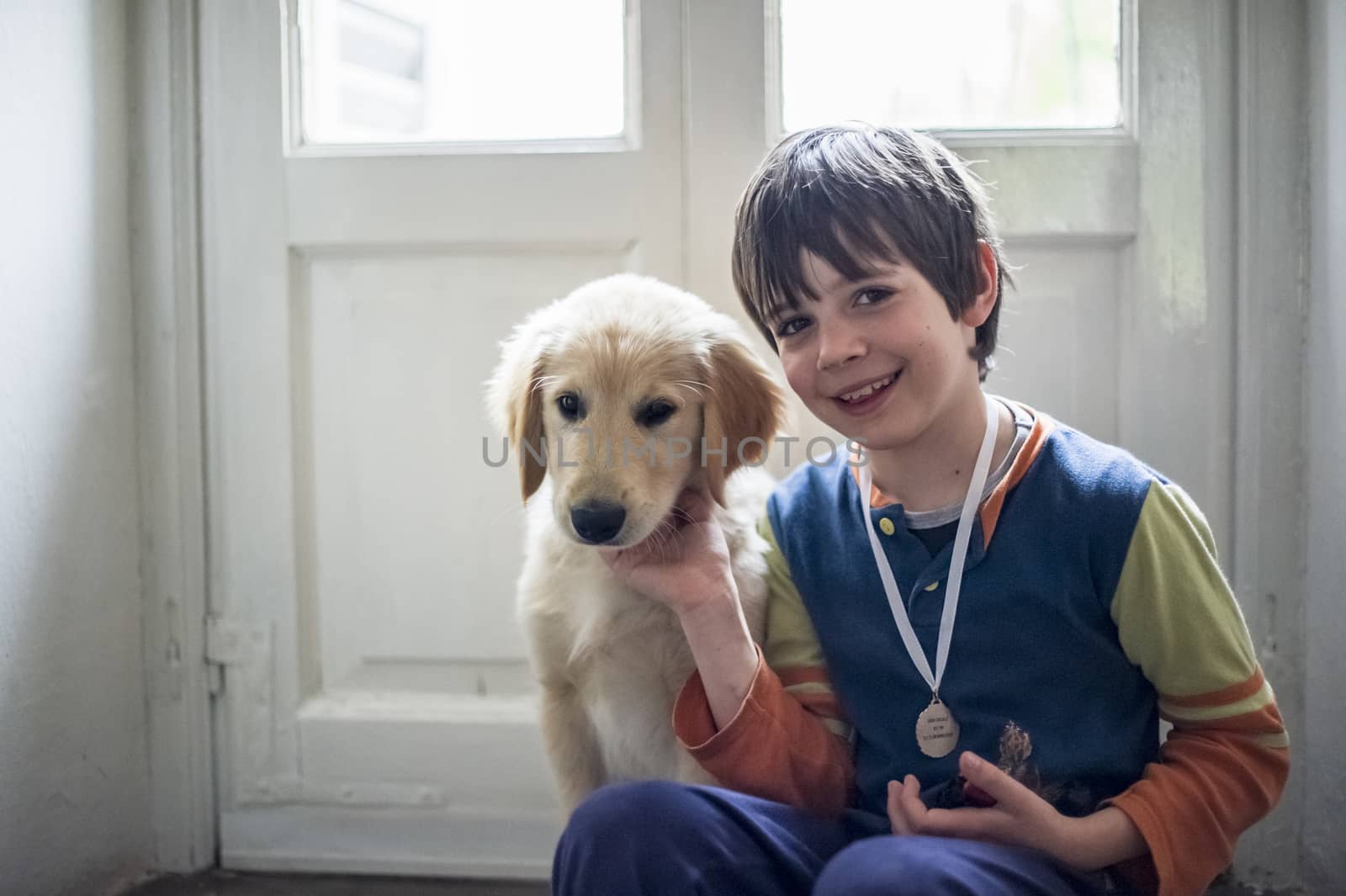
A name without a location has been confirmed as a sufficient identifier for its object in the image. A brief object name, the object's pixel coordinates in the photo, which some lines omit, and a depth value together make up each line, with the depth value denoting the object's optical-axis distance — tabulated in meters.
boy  0.98
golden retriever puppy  1.24
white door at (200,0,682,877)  1.72
